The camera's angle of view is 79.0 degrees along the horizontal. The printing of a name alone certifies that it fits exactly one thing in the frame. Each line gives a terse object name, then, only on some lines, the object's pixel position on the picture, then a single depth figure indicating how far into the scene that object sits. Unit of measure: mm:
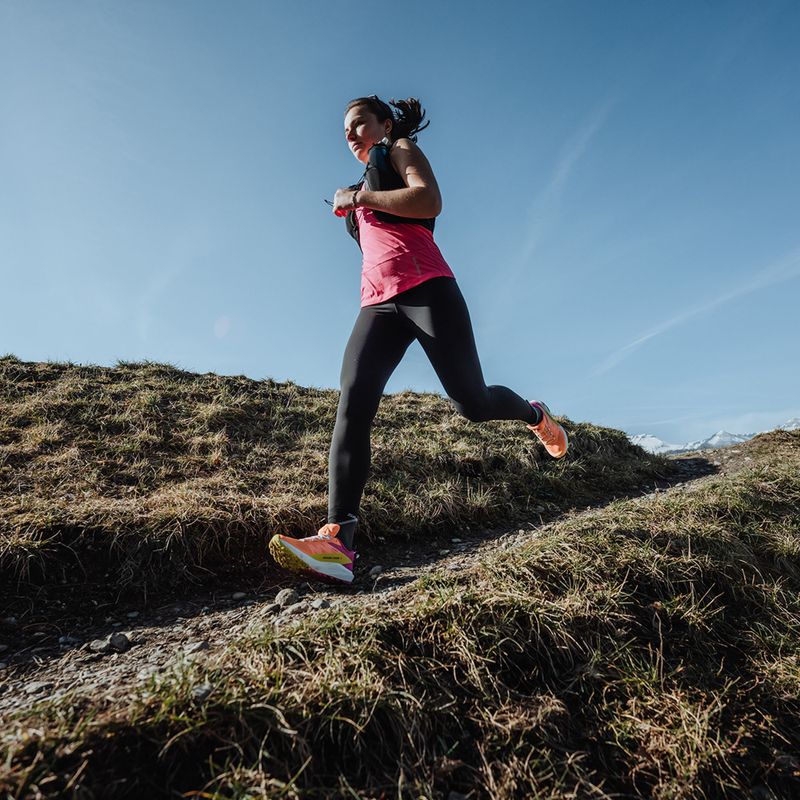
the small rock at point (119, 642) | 2412
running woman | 3373
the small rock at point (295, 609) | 2518
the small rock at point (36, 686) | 2047
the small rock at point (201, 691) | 1573
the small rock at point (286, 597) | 2791
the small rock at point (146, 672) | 1910
